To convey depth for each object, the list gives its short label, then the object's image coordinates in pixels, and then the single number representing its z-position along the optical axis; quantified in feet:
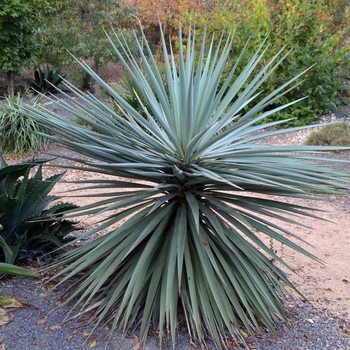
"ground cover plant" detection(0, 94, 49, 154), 29.48
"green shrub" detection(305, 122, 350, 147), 28.94
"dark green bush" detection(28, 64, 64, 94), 48.73
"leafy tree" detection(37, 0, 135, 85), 52.17
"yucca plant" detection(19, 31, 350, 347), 8.65
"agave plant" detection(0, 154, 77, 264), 10.47
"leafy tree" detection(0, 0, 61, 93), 38.19
